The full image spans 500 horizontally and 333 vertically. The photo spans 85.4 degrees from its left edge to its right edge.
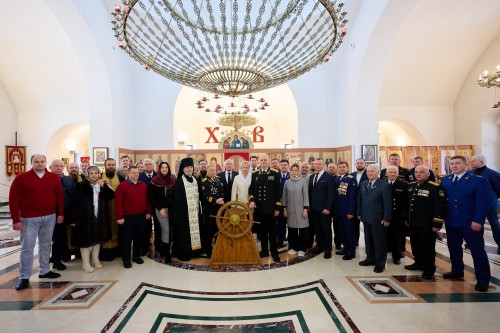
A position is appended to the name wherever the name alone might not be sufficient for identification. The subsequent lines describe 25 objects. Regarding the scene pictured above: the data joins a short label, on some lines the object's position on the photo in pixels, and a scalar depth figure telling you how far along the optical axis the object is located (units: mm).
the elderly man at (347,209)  4590
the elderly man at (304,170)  5518
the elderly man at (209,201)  4789
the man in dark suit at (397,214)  4387
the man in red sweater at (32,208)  3601
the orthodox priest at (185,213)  4590
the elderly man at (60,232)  4243
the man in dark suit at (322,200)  4711
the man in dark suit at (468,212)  3330
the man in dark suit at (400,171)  5230
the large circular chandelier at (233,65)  2846
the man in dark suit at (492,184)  4477
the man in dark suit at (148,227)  5055
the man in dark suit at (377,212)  4055
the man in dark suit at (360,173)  4836
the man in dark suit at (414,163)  5201
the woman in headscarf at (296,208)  4793
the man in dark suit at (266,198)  4578
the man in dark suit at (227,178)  5207
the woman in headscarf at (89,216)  4086
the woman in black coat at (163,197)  4699
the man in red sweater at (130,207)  4285
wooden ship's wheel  4227
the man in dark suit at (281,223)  5543
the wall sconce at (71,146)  14655
